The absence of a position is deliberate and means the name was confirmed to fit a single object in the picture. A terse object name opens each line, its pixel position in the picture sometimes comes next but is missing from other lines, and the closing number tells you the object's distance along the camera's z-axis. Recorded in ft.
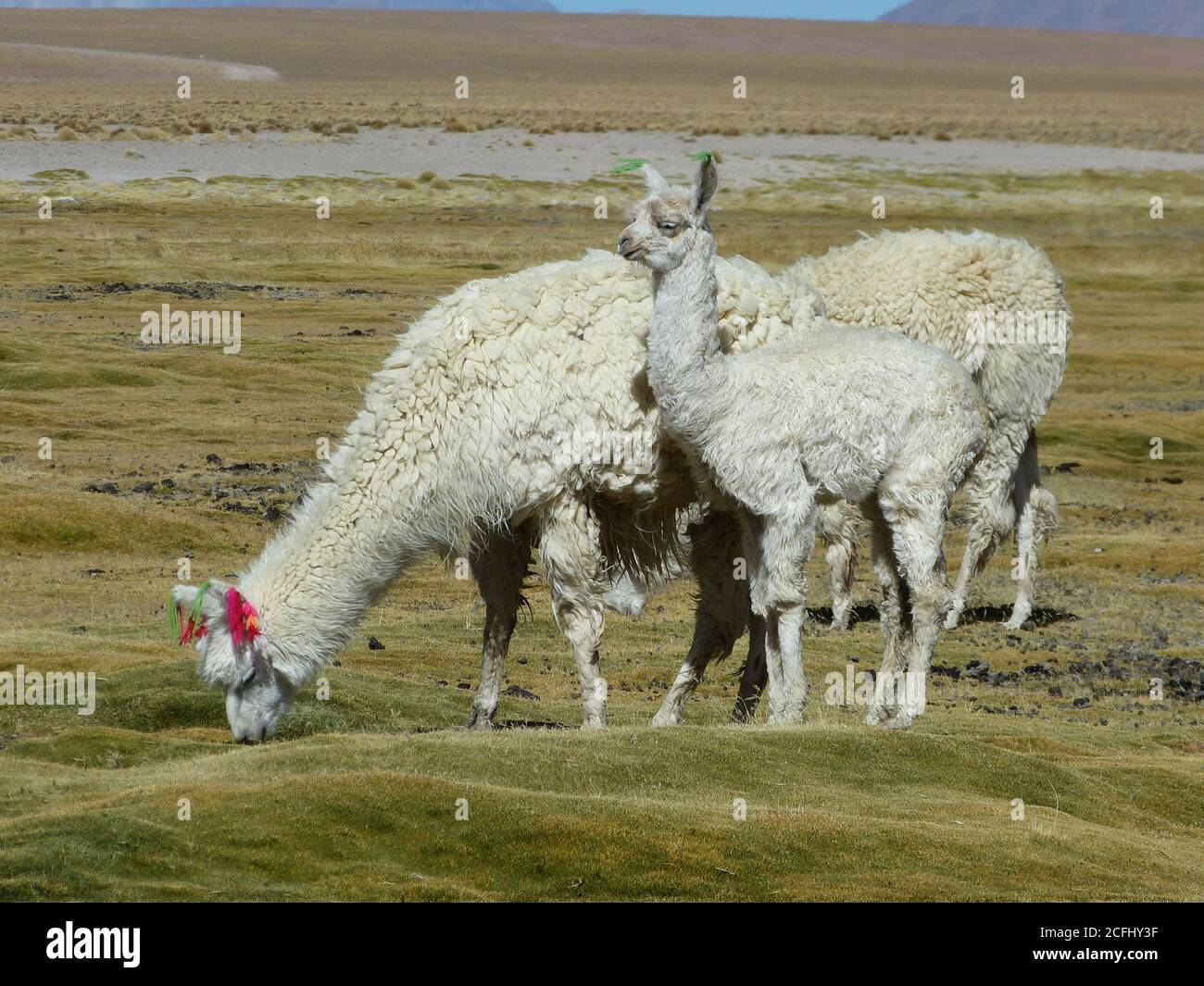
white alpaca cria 37.65
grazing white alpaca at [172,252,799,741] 36.35
